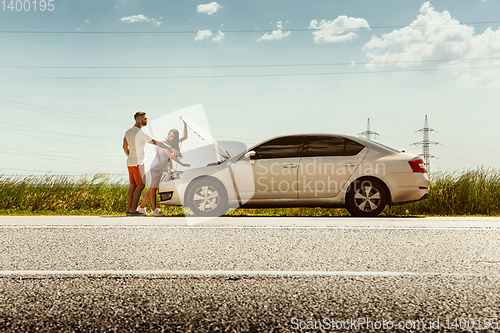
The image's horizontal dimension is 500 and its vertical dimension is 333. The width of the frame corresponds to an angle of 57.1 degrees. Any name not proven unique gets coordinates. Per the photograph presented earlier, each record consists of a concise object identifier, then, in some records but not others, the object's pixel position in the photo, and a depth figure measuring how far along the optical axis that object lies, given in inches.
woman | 386.0
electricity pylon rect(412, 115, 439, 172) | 1760.1
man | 374.3
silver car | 363.3
